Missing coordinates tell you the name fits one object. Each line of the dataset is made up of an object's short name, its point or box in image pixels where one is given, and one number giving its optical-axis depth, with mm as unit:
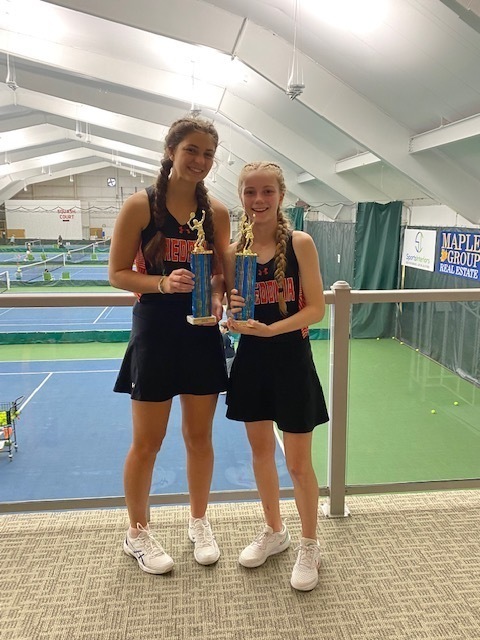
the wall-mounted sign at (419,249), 8422
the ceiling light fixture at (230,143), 10238
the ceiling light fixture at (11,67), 7428
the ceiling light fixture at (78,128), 10866
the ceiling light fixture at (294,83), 4145
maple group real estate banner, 6996
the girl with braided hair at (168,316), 1607
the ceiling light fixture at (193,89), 6650
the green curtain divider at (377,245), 9555
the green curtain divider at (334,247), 10430
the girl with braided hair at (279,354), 1640
